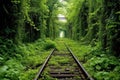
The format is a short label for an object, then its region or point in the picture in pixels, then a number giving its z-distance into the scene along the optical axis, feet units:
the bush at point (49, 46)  68.85
